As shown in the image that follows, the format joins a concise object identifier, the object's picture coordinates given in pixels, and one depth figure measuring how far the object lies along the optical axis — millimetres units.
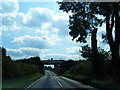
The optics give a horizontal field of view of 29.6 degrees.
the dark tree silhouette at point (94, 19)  25844
